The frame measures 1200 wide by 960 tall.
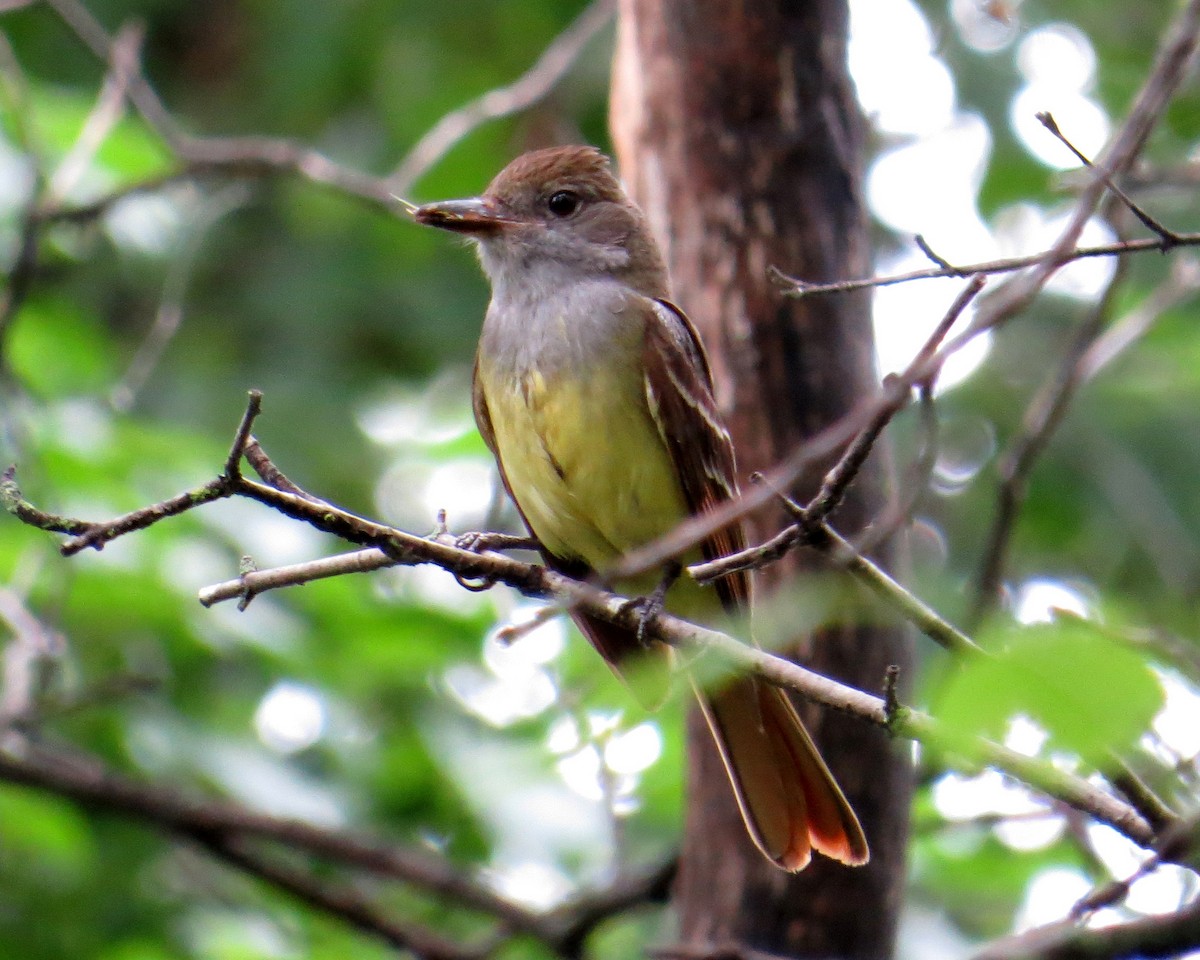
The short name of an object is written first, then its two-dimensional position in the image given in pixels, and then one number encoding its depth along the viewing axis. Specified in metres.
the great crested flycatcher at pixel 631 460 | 7.07
